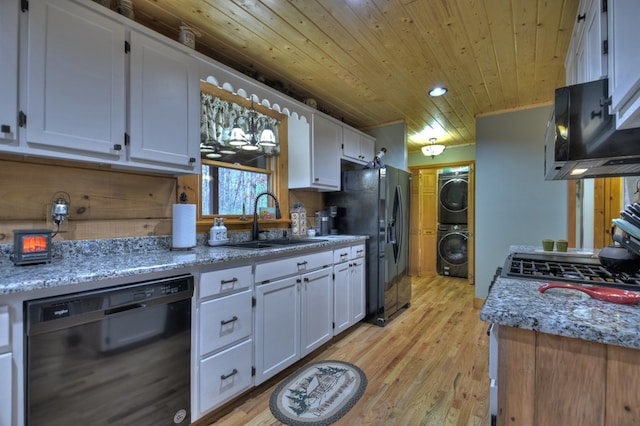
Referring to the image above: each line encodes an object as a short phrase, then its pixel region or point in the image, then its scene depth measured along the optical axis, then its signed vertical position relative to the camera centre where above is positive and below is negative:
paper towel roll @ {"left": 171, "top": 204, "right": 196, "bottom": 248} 1.93 -0.08
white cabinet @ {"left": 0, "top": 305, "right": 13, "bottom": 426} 1.03 -0.55
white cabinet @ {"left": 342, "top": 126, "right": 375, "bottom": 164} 3.47 +0.82
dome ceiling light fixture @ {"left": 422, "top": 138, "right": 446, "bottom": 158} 4.59 +0.98
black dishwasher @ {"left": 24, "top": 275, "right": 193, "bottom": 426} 1.11 -0.60
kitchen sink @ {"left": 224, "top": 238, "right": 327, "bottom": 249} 2.37 -0.26
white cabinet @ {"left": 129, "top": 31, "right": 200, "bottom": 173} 1.63 +0.62
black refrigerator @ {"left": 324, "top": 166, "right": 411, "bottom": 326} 3.17 -0.12
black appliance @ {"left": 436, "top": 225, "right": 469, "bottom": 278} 5.42 -0.69
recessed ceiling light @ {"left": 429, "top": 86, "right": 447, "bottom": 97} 2.89 +1.19
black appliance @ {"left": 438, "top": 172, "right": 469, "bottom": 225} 5.40 +0.27
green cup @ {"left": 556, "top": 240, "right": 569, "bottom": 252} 2.06 -0.22
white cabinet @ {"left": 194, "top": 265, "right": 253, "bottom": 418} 1.60 -0.70
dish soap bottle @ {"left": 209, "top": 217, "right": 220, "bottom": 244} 2.23 -0.16
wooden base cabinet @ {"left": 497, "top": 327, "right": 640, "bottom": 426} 0.69 -0.41
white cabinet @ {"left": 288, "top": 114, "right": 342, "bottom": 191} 2.94 +0.59
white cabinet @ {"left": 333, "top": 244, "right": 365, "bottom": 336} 2.72 -0.71
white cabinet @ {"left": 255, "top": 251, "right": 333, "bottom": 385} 1.95 -0.71
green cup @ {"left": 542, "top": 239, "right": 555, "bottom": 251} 2.10 -0.22
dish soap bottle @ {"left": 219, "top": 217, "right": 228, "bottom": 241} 2.27 -0.15
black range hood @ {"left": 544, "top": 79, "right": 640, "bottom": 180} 1.08 +0.30
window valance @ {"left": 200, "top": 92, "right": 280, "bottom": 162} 2.35 +0.72
